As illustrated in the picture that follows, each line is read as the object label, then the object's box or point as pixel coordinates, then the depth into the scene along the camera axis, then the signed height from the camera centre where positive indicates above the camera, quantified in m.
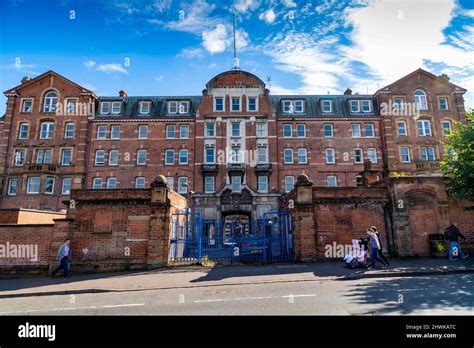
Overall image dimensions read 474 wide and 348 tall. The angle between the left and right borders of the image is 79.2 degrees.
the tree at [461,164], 14.54 +3.25
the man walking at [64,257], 13.06 -1.23
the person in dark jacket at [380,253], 12.84 -1.17
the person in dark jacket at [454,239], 14.27 -0.66
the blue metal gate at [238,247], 15.26 -1.05
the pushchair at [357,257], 12.84 -1.32
